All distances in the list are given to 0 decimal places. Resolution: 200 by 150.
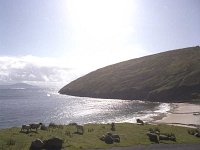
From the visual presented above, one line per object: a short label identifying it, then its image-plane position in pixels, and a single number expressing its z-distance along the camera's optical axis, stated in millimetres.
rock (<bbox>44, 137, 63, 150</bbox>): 25071
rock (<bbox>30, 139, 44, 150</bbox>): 24538
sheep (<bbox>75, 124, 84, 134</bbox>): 32115
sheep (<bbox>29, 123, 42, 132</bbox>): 31331
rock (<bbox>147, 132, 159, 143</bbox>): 30555
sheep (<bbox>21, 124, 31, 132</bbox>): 30807
